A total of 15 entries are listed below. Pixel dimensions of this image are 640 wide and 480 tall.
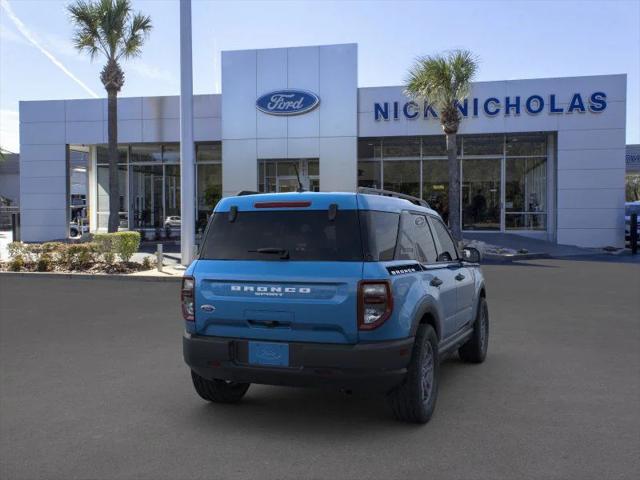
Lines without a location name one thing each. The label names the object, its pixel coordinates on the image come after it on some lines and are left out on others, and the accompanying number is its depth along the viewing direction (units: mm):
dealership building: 25250
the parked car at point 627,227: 25922
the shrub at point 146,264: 17156
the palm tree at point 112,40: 23156
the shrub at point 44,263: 16969
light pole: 18047
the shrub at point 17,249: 17344
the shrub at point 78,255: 17000
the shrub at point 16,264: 16984
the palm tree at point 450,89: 22391
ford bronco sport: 4465
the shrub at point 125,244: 16922
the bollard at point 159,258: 16981
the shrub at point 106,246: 16953
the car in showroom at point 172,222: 31989
